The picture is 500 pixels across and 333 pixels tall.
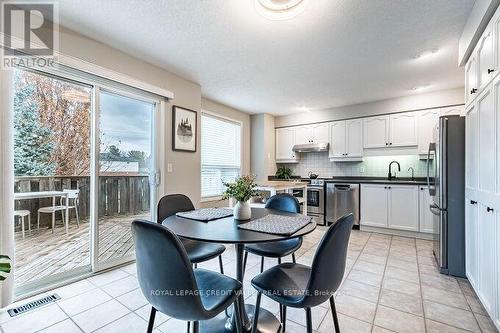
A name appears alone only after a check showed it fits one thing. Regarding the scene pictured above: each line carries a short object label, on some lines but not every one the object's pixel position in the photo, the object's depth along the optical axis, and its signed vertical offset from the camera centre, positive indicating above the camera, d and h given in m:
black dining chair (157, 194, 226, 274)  1.87 -0.45
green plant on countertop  5.65 -0.16
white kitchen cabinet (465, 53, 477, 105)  2.14 +0.85
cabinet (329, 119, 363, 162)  4.73 +0.54
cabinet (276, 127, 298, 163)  5.63 +0.52
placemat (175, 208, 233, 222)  1.82 -0.39
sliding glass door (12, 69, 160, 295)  2.20 -0.06
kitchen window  4.50 +0.29
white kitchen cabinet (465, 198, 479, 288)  2.09 -0.70
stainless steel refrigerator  2.54 -0.30
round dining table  1.30 -0.40
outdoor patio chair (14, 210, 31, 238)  2.16 -0.44
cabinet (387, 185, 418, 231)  3.98 -0.69
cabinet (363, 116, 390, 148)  4.45 +0.67
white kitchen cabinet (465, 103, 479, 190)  2.10 +0.18
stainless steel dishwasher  4.51 -0.65
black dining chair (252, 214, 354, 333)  1.18 -0.63
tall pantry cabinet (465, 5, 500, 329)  1.63 -0.03
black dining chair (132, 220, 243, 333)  1.04 -0.51
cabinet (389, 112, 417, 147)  4.18 +0.67
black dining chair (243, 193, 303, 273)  1.88 -0.66
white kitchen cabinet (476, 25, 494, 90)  1.75 +0.85
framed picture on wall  3.34 +0.55
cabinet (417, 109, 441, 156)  4.01 +0.68
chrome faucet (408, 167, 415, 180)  4.40 -0.10
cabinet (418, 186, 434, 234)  3.85 -0.74
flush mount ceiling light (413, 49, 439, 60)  2.67 +1.30
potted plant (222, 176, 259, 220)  1.78 -0.21
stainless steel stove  4.84 -0.70
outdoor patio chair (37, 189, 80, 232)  2.38 -0.41
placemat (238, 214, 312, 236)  1.43 -0.39
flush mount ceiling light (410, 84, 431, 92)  3.72 +1.27
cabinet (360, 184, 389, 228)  4.25 -0.70
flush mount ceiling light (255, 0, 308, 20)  1.79 +1.22
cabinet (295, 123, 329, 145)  5.16 +0.74
